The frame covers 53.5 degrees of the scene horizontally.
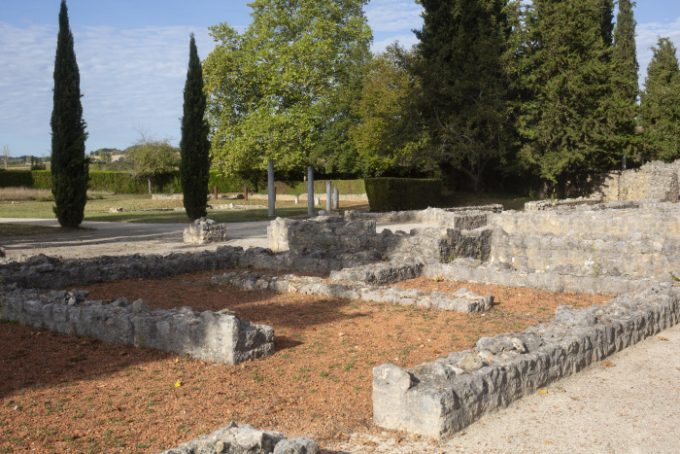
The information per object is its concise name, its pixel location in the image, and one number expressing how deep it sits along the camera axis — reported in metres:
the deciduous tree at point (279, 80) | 31.17
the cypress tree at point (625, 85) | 36.81
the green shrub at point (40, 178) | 55.88
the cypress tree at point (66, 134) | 26.36
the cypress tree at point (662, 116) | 42.47
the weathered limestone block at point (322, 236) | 17.00
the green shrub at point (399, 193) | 33.47
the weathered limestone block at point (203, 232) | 20.95
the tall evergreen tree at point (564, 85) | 36.06
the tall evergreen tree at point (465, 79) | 36.34
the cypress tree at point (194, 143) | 30.06
